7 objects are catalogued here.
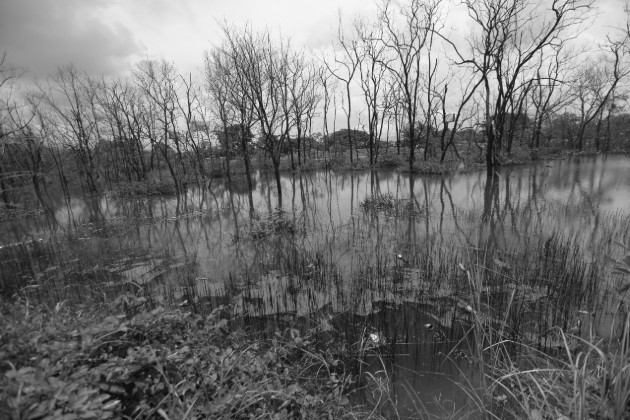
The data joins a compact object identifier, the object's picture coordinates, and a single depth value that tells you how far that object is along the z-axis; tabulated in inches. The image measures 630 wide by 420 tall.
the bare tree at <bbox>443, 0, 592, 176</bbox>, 540.4
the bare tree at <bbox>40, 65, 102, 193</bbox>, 1122.7
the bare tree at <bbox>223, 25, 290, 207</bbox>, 510.9
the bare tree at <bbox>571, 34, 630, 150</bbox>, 1113.4
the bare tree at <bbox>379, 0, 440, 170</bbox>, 752.5
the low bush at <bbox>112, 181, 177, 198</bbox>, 836.6
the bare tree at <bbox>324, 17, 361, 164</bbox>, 1075.3
